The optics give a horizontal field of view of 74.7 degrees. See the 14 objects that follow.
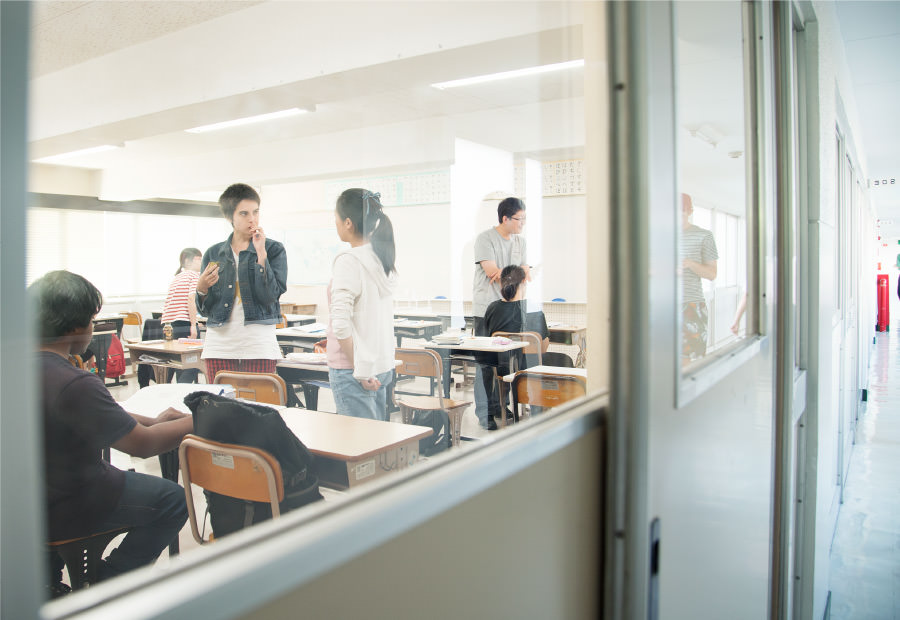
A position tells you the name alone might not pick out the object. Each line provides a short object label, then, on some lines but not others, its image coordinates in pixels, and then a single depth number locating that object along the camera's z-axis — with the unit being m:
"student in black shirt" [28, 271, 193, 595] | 1.08
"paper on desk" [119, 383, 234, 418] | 2.10
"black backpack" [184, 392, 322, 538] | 1.74
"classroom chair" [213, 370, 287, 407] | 2.71
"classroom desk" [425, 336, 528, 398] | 4.08
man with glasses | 3.99
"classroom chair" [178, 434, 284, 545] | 1.68
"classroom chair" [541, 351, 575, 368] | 3.51
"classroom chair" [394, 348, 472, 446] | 3.48
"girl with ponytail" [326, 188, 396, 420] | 2.41
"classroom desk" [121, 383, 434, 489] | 1.82
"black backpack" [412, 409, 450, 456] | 3.31
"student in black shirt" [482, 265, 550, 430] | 4.04
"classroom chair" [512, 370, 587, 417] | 2.62
